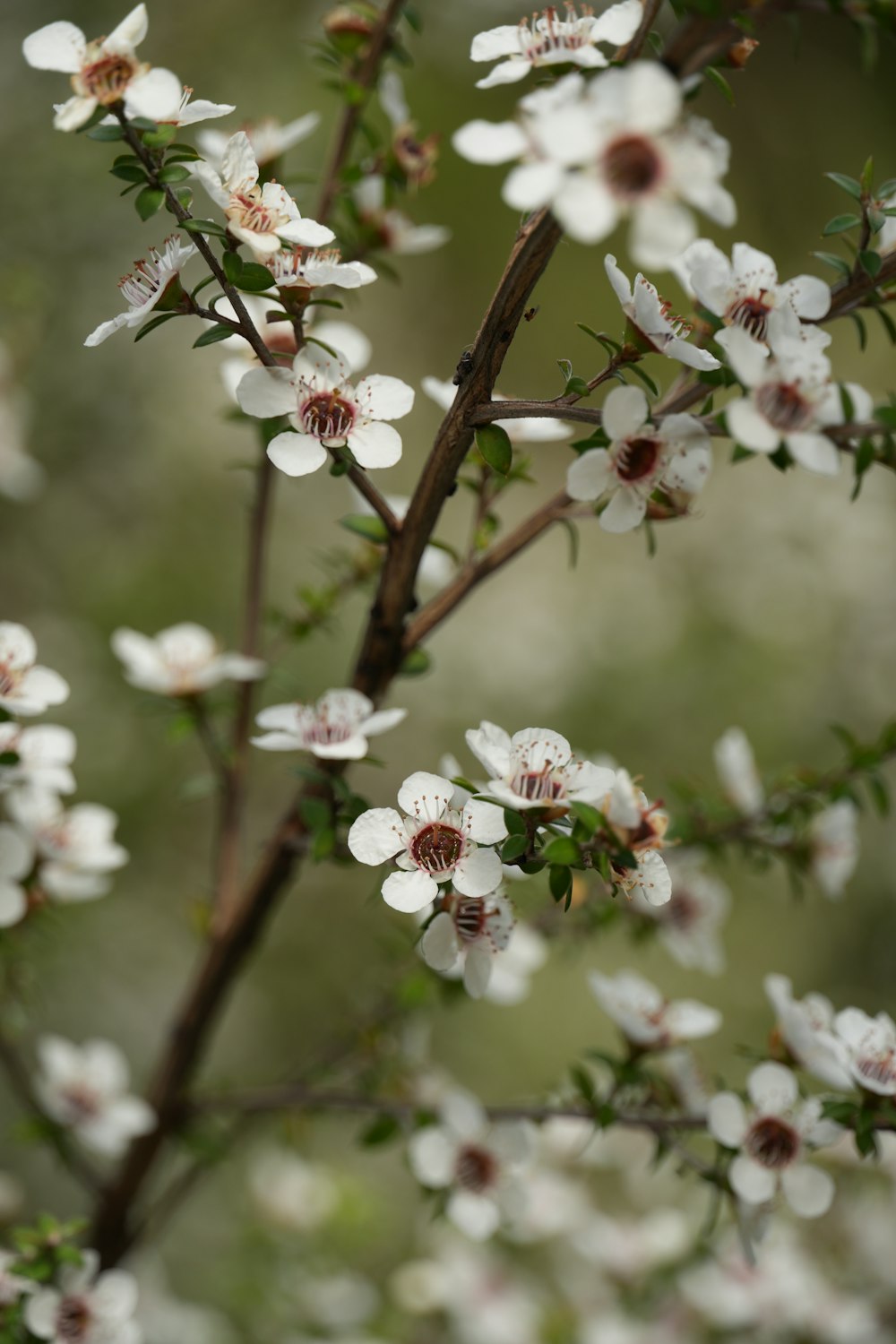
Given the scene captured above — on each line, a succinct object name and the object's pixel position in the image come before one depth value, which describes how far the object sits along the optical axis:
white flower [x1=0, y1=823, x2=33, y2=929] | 0.38
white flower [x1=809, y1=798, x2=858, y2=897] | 0.41
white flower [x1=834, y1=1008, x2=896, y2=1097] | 0.37
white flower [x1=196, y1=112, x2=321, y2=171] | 0.40
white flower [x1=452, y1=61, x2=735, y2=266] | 0.33
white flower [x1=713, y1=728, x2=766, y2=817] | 0.41
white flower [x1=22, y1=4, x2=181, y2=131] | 0.35
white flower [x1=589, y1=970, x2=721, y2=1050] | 0.39
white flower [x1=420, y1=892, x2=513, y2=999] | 0.36
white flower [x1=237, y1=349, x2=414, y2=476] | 0.36
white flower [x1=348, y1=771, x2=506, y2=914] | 0.36
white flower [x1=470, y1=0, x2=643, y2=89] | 0.35
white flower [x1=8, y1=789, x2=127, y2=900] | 0.40
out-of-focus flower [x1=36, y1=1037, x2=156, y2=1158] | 0.40
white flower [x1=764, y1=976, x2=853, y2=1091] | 0.37
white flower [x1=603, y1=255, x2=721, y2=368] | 0.35
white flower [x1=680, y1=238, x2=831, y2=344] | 0.36
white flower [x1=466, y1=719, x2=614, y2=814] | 0.36
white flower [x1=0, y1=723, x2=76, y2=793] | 0.38
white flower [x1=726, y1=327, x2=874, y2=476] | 0.35
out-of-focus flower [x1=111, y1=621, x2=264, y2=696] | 0.40
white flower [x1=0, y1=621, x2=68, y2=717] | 0.38
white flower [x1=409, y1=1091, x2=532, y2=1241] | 0.39
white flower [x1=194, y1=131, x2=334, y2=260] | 0.36
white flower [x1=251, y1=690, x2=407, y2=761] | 0.37
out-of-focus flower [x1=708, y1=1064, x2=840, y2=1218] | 0.37
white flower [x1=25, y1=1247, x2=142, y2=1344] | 0.38
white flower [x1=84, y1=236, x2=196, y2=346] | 0.35
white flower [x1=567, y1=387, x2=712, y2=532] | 0.35
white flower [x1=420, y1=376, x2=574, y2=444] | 0.38
